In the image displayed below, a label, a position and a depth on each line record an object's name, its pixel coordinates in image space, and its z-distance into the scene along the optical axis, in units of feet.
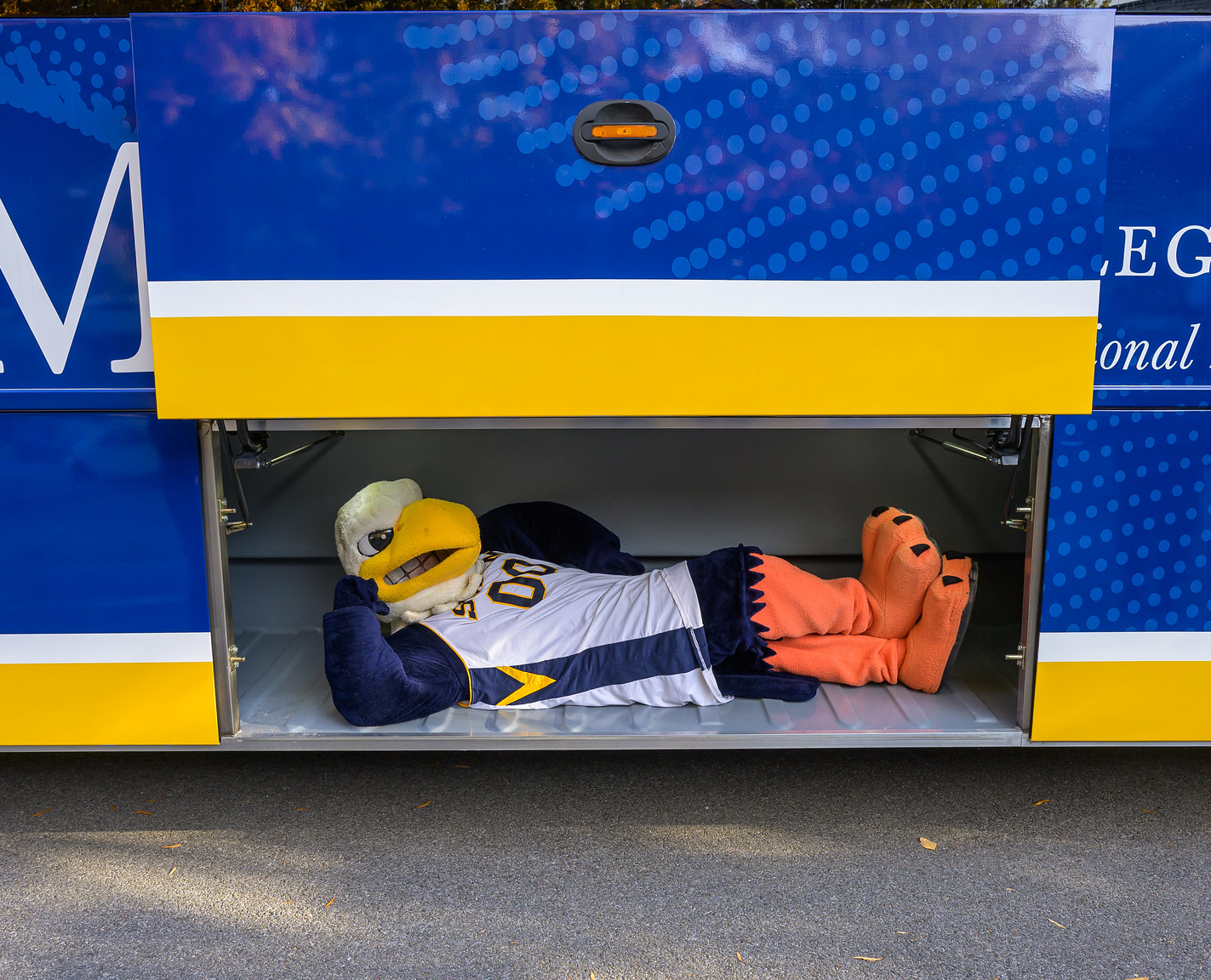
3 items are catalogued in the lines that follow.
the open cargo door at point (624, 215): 6.39
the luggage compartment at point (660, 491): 10.70
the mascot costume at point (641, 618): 8.26
